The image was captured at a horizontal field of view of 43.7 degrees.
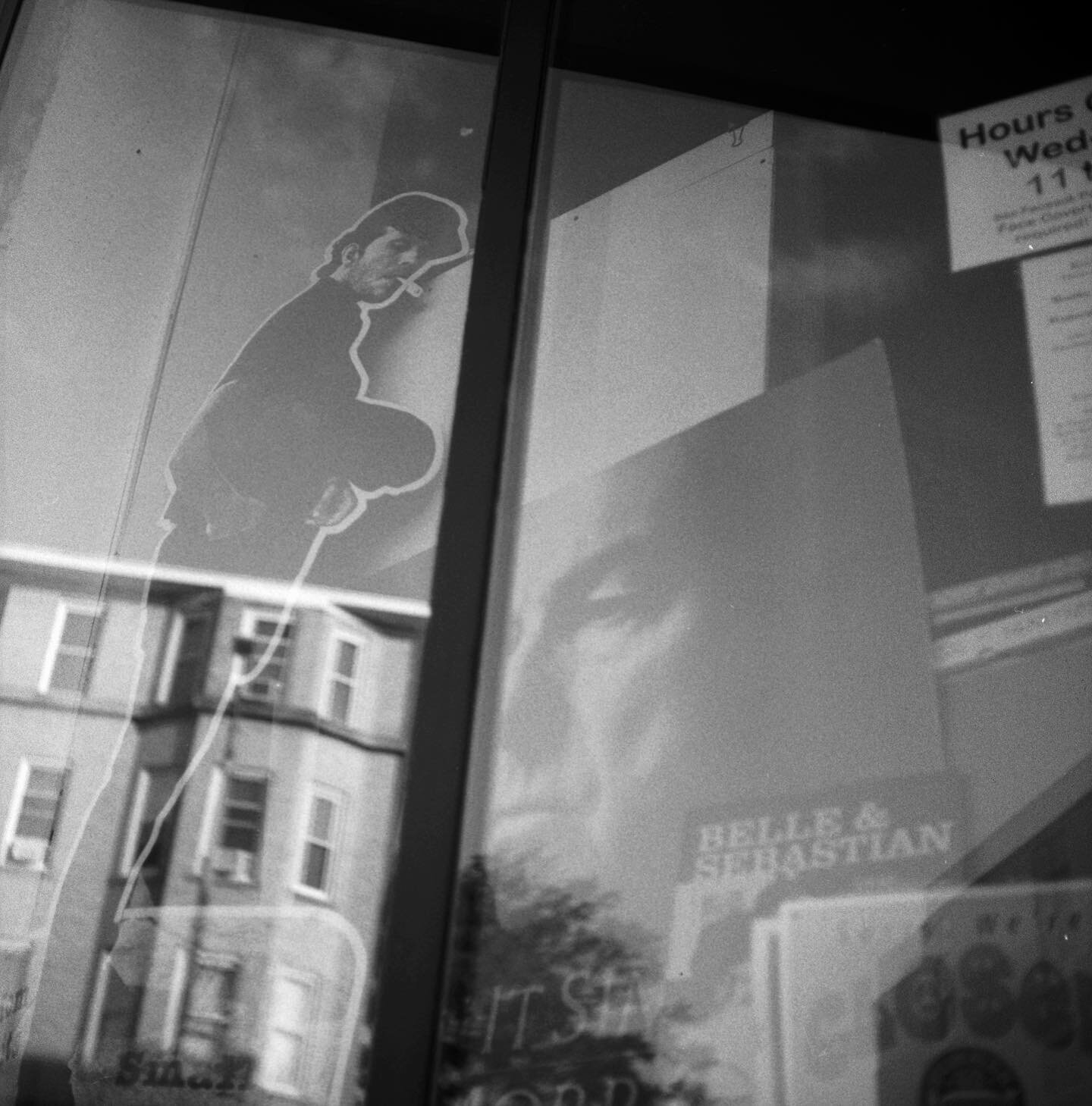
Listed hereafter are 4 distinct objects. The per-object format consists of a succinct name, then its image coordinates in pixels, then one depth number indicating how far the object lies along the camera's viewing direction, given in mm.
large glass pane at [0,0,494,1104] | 1371
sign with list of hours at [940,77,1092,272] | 1803
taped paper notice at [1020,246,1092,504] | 1637
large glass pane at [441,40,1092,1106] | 1330
